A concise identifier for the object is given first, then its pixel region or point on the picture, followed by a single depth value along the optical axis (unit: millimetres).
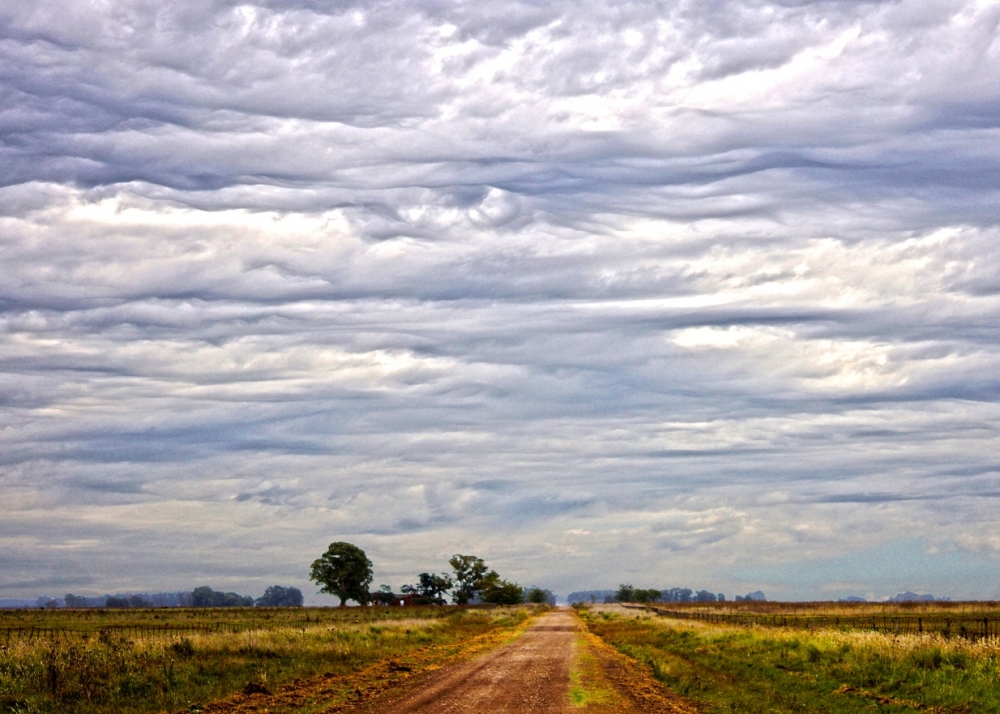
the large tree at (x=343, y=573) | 178875
